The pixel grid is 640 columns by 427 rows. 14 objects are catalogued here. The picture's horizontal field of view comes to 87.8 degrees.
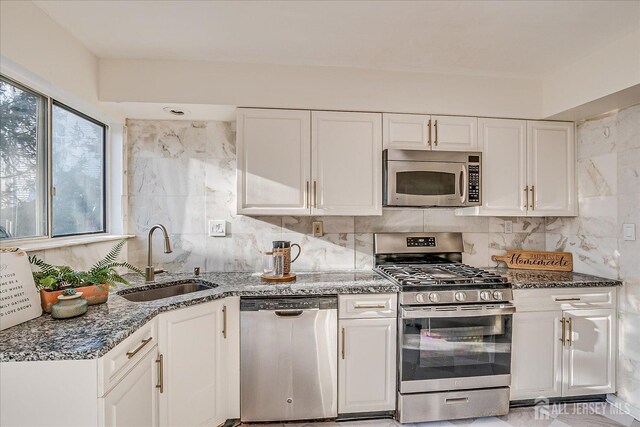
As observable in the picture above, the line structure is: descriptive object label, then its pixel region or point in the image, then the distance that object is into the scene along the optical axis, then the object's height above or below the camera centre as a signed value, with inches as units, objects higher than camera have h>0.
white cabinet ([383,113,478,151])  93.7 +22.0
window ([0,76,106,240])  63.7 +9.4
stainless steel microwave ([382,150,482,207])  91.7 +8.8
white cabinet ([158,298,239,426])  66.6 -33.3
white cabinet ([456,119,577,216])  97.0 +12.2
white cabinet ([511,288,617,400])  86.7 -35.9
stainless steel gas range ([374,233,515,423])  80.4 -33.8
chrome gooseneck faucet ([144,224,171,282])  87.7 -16.0
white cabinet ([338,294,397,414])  81.0 -36.4
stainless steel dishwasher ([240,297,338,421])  78.3 -35.2
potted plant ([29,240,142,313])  57.2 -13.4
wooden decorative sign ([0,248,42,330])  50.1 -12.9
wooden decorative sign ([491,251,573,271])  103.5 -16.1
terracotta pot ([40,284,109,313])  57.1 -15.7
